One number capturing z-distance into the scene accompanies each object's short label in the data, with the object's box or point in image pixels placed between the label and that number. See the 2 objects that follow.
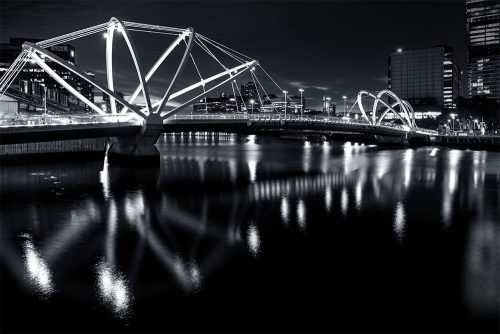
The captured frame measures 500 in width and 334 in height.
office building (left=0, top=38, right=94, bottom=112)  106.94
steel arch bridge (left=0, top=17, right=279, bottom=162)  43.88
